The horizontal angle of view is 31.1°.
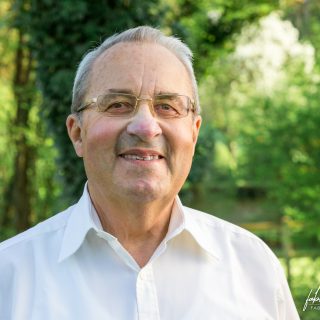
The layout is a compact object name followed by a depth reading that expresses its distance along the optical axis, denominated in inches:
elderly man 71.4
